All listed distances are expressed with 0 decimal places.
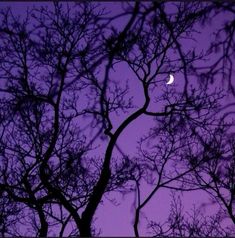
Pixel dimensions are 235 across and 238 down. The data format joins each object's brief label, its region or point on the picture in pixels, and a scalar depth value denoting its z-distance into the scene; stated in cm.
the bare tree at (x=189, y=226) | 1642
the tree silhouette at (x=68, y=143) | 952
